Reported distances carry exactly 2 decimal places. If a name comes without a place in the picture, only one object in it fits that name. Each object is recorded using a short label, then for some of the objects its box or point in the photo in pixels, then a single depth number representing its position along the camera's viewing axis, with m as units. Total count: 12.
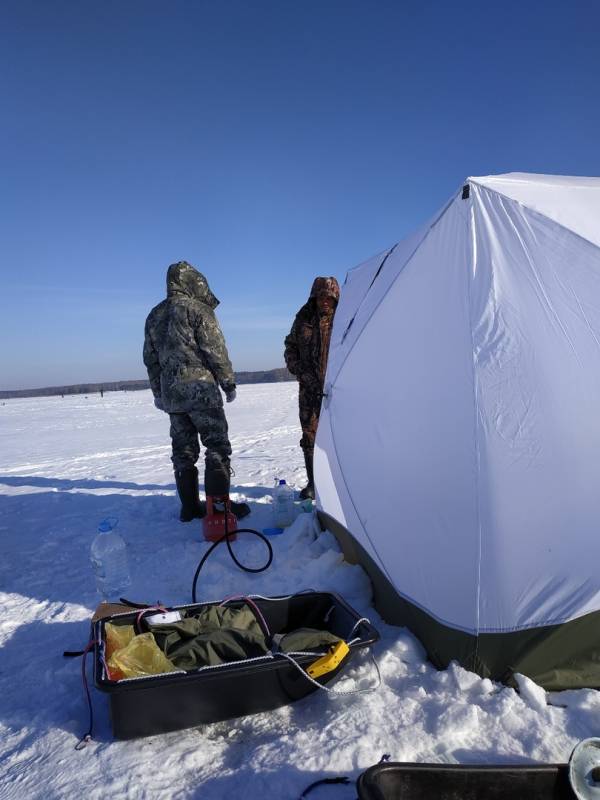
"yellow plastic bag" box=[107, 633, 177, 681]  1.99
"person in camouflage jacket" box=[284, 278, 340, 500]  5.12
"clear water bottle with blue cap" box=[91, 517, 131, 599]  3.32
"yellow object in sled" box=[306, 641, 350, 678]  2.02
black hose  3.35
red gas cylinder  4.03
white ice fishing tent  2.03
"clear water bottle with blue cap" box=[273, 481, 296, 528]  4.50
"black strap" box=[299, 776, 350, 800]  1.66
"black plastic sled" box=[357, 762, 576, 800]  1.48
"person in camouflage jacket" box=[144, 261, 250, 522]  4.54
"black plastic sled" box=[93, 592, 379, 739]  1.84
